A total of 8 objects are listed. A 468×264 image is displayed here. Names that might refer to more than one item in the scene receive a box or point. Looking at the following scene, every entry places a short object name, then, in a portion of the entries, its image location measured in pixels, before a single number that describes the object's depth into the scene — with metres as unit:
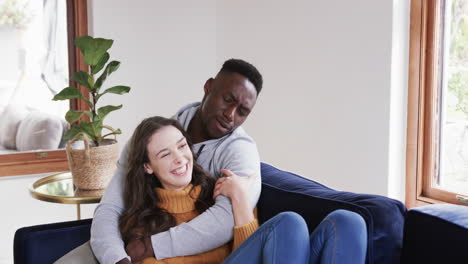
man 1.81
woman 1.85
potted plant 2.44
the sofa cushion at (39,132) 3.43
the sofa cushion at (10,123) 3.37
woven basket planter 2.44
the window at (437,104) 2.61
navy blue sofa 1.67
